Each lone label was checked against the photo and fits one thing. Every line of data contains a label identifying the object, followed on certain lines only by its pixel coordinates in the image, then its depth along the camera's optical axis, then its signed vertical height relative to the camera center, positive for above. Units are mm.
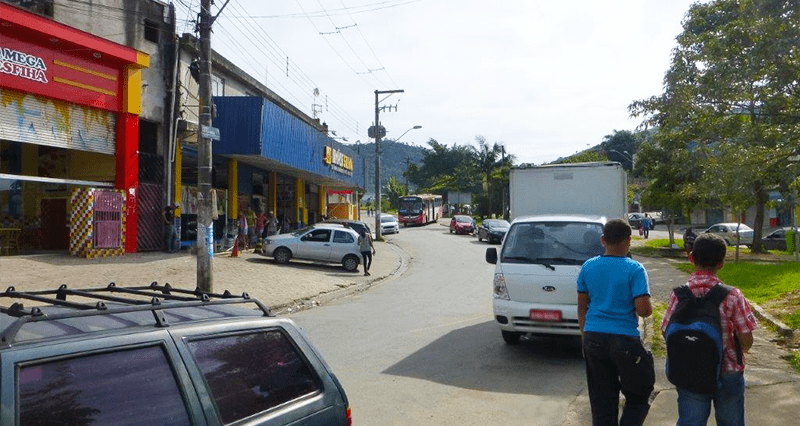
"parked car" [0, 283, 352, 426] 2422 -627
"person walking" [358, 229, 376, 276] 21469 -1057
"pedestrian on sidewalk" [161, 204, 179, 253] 20219 -418
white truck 8648 -612
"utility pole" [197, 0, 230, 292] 13391 +922
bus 62312 +502
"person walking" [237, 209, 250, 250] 24923 -527
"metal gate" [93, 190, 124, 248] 17688 -64
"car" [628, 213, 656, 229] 56288 -588
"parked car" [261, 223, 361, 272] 22500 -1037
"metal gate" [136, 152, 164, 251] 19656 +413
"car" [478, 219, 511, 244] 37612 -863
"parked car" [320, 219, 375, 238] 29152 -377
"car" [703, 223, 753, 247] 36150 -1015
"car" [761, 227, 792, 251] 32312 -1307
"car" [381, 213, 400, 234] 46781 -684
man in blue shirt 4586 -848
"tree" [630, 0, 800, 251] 9773 +1966
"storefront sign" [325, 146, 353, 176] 33531 +2988
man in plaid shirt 4086 -959
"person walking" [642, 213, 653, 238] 43959 -726
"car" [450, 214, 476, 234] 48750 -735
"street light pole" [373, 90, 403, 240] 39656 +3306
